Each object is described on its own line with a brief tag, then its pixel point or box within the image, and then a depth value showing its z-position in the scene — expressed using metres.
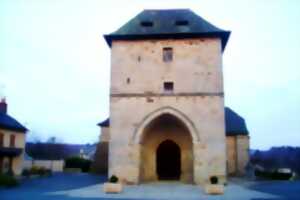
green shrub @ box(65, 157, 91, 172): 39.02
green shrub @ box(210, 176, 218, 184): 14.66
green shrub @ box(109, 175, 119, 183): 15.09
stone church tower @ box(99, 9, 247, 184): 18.19
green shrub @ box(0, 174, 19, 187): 17.88
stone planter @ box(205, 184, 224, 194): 14.04
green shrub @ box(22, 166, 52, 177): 28.14
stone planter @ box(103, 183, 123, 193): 14.70
